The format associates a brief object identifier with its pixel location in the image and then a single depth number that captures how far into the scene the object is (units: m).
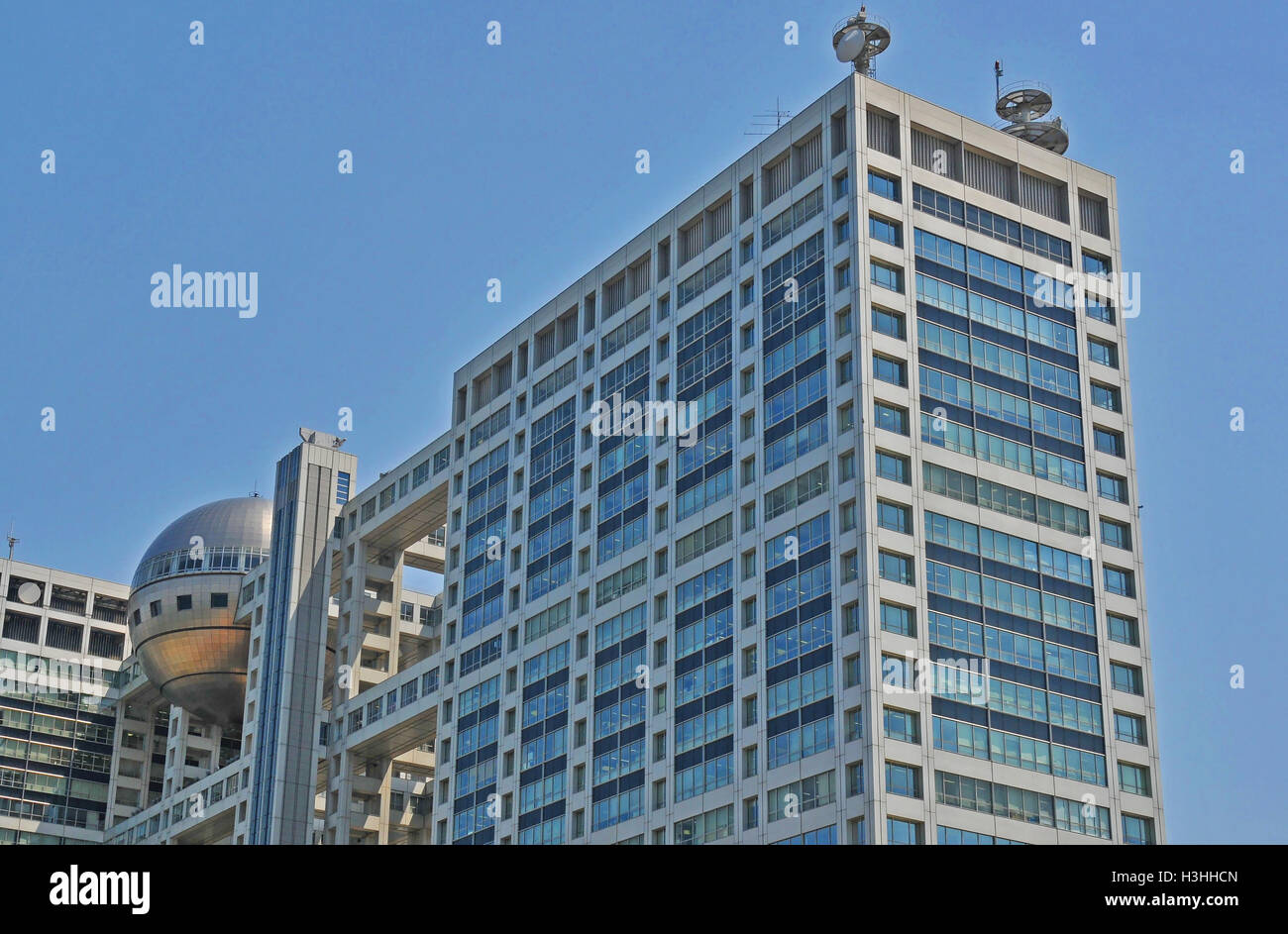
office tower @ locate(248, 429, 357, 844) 124.50
